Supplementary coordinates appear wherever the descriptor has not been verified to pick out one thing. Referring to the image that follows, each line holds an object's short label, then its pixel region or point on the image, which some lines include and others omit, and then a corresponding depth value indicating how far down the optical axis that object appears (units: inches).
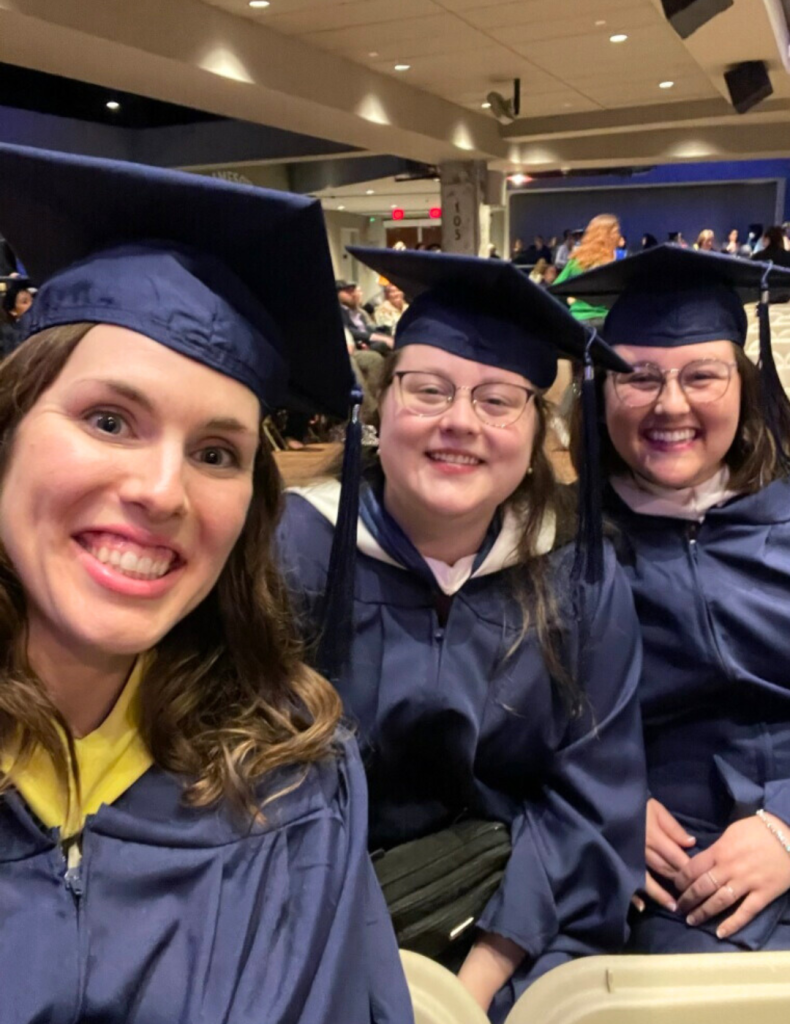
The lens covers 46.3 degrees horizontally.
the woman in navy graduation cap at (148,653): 35.4
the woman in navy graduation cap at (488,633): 56.7
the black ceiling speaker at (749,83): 287.1
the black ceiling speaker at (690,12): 202.2
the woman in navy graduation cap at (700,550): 64.2
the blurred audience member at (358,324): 317.4
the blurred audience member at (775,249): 339.3
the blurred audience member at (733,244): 641.4
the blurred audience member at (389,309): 400.5
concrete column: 434.6
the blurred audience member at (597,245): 182.5
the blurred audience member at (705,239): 558.8
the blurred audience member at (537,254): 640.4
